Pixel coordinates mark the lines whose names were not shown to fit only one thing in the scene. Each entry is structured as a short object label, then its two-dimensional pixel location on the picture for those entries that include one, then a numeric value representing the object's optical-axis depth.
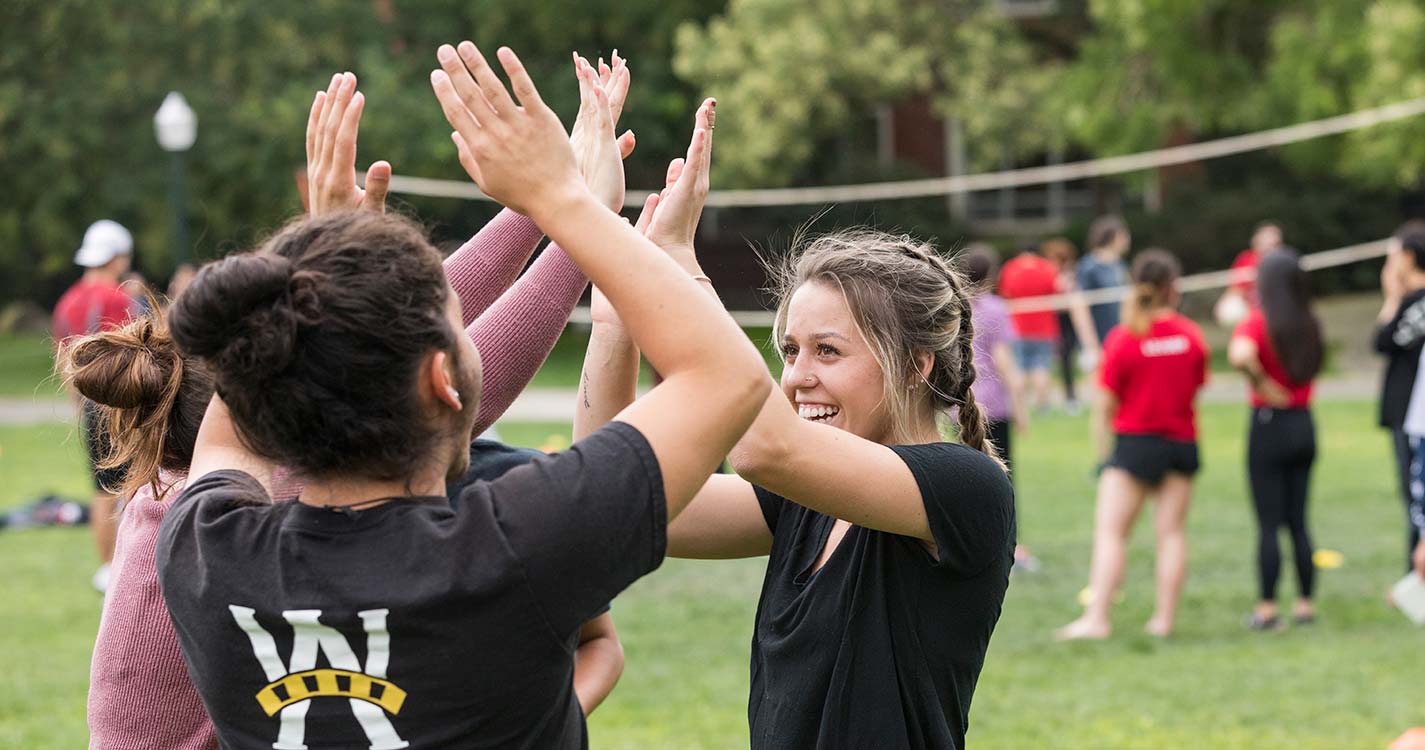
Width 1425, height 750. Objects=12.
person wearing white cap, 17.97
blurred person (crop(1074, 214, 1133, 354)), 29.02
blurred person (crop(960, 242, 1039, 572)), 17.52
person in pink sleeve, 4.42
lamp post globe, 31.84
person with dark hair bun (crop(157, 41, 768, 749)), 3.45
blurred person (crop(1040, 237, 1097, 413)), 35.30
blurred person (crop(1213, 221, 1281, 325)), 24.23
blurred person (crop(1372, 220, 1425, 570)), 15.43
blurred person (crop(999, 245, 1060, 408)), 33.19
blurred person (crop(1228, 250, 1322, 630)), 15.76
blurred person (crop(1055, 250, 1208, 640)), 15.49
